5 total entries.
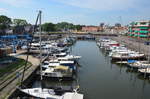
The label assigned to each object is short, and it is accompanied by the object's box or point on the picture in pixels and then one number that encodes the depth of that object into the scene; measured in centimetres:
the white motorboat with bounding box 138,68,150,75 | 2265
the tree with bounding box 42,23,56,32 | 9901
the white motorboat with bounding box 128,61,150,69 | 2506
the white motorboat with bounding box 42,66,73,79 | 2086
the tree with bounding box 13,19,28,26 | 8649
